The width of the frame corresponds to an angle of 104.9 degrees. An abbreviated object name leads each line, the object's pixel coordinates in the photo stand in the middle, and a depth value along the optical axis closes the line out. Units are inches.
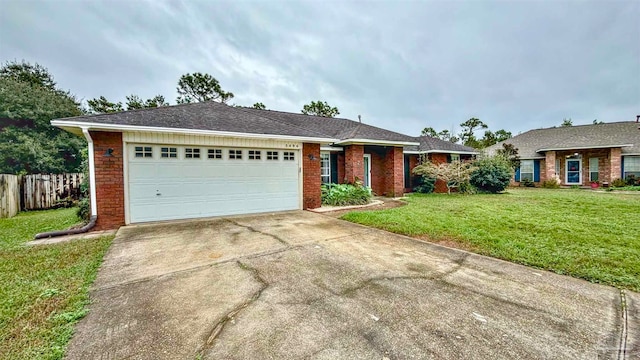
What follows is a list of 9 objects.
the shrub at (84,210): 283.1
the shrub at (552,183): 721.6
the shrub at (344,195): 395.9
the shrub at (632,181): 649.0
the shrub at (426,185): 586.7
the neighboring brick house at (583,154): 674.8
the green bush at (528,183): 771.4
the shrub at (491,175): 563.2
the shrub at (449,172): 549.0
